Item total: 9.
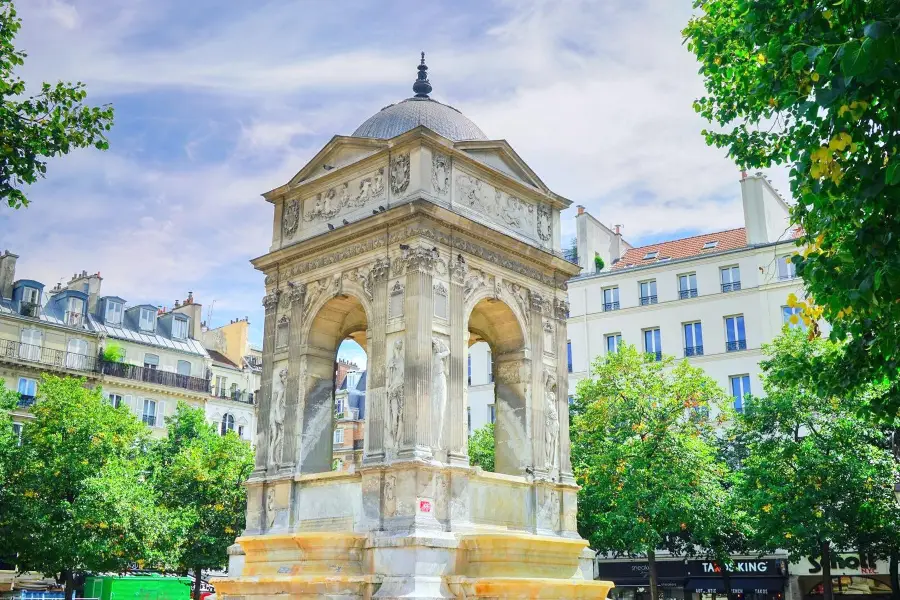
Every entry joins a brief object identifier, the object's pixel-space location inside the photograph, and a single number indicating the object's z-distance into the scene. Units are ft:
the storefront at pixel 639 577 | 143.54
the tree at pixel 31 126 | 42.11
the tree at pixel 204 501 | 113.09
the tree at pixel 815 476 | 98.02
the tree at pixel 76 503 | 104.83
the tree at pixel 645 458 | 104.63
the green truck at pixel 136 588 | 140.97
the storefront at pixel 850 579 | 126.82
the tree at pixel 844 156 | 25.90
